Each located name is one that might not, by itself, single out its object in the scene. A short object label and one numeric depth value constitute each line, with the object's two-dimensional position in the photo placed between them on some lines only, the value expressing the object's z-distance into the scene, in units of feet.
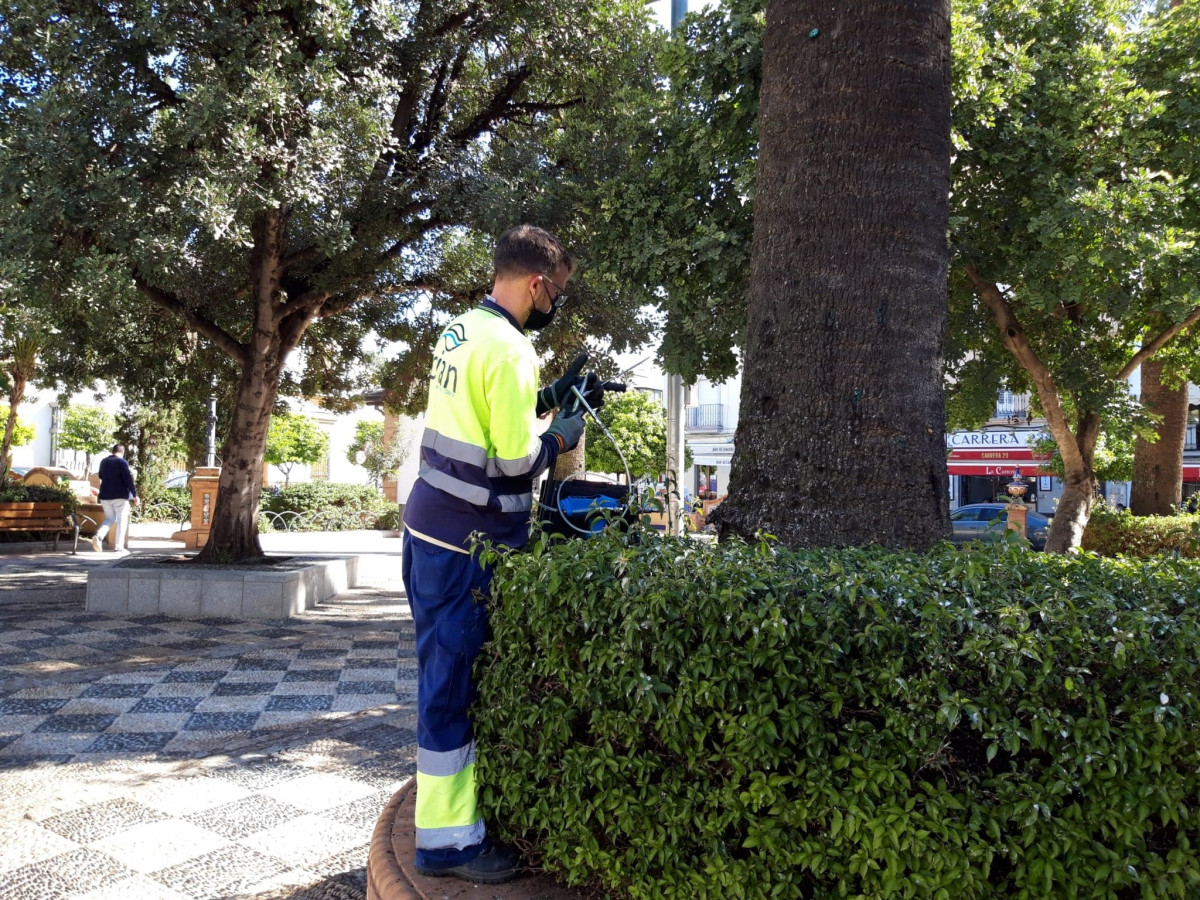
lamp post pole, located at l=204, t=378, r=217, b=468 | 55.77
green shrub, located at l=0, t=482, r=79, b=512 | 48.42
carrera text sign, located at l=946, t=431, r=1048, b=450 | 110.42
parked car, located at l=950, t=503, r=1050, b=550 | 69.82
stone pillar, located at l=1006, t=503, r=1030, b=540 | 51.00
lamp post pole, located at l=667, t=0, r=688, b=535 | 34.67
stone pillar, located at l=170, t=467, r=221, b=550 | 47.67
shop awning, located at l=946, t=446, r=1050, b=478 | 110.63
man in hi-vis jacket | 7.71
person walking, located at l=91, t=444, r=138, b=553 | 44.62
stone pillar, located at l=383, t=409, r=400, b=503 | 107.62
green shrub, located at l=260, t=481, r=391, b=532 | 75.97
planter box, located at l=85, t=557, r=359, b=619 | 27.76
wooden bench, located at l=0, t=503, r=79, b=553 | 46.39
